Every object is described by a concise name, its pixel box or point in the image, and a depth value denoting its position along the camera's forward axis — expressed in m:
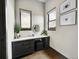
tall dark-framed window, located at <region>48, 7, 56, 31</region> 2.37
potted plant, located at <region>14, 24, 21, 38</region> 1.95
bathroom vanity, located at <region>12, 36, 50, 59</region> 1.67
